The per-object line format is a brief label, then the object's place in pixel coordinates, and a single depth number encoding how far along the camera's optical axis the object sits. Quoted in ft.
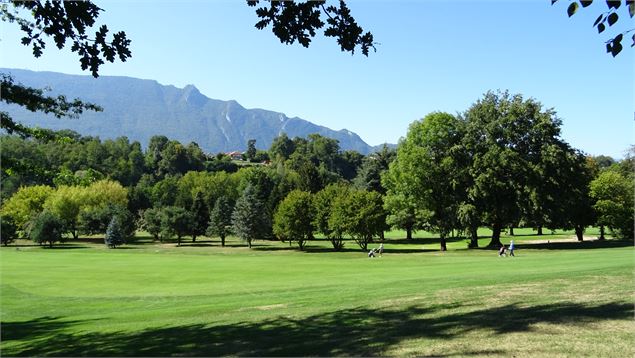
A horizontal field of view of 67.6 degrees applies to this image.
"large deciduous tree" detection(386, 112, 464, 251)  180.86
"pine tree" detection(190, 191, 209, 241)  299.99
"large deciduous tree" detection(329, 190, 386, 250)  198.80
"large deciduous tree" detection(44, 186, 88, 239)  292.40
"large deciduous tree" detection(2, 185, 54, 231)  293.84
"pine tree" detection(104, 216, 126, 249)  250.37
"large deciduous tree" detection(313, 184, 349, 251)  216.35
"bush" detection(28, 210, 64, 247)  251.19
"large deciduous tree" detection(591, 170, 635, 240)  184.03
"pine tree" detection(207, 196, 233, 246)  264.72
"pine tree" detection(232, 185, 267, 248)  243.81
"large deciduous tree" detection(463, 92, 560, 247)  170.91
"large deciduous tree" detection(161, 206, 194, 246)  275.59
